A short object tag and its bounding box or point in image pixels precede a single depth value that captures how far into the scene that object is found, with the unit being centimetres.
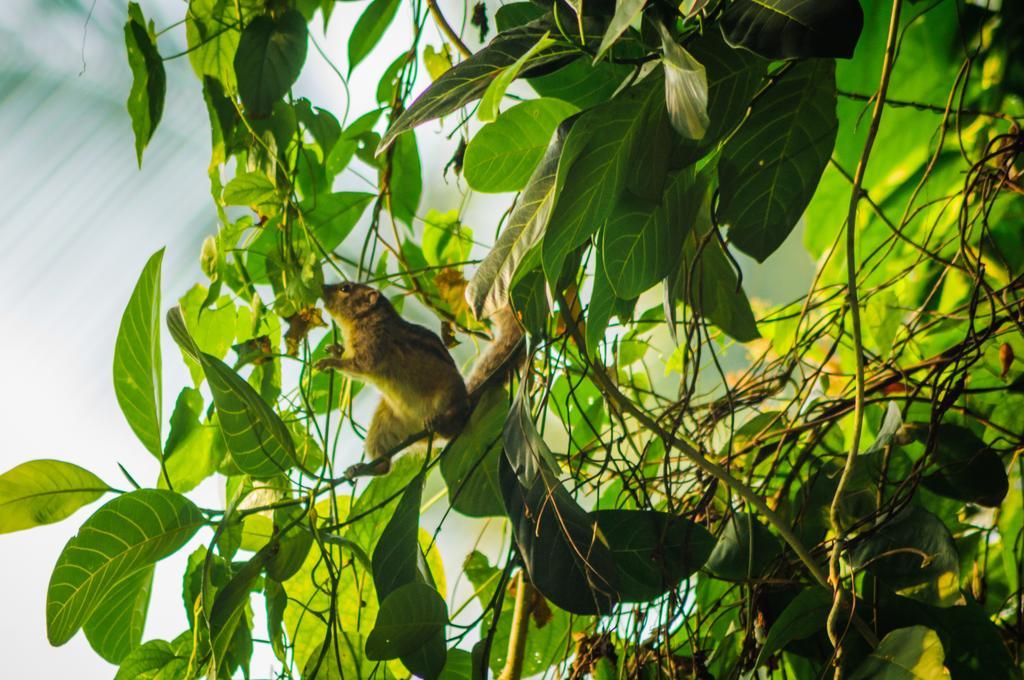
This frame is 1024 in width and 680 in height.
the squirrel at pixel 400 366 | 894
